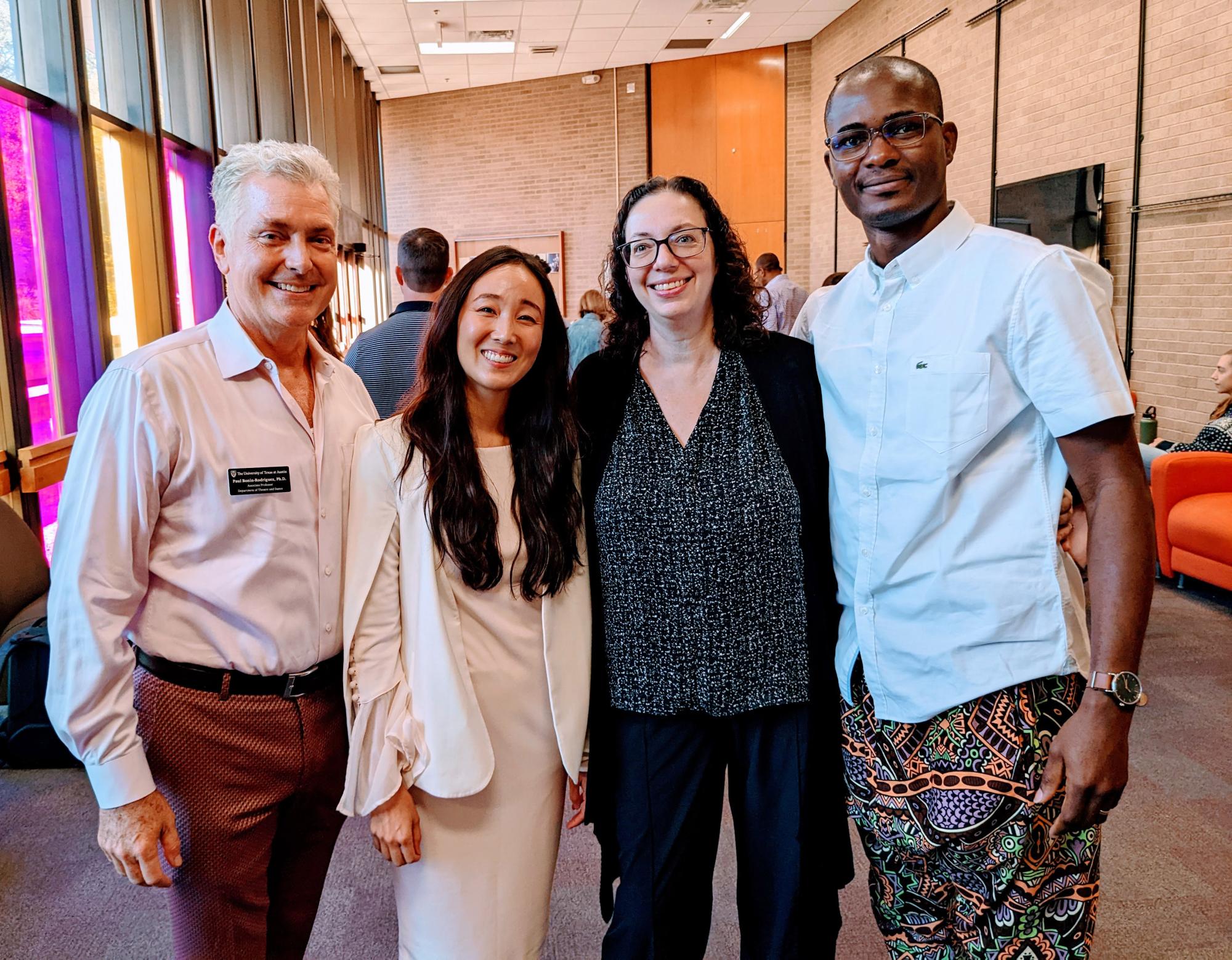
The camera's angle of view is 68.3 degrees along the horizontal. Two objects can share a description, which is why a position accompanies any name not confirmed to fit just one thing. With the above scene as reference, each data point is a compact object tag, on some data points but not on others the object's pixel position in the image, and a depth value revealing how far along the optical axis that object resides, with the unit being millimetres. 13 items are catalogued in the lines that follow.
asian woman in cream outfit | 1583
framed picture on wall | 14266
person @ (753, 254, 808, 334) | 7566
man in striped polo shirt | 3707
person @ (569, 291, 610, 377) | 5020
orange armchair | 5070
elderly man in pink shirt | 1423
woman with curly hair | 1654
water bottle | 6805
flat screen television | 6949
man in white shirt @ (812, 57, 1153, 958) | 1378
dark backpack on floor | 3334
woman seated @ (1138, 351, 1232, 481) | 5418
